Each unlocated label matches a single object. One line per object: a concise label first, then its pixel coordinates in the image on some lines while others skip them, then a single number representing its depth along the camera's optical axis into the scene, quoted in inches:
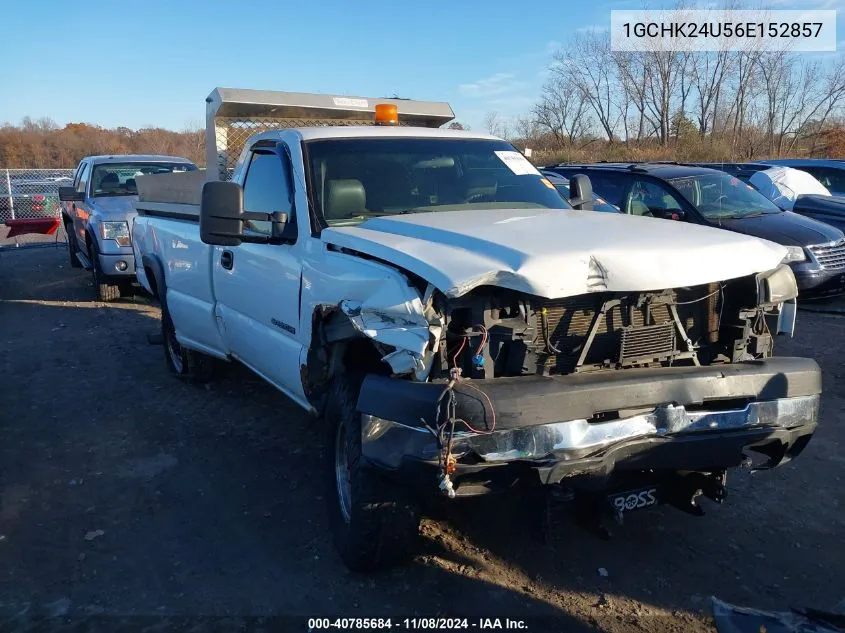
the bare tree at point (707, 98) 1258.0
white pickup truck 112.5
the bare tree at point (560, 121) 1460.4
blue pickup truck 400.5
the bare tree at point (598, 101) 1448.1
